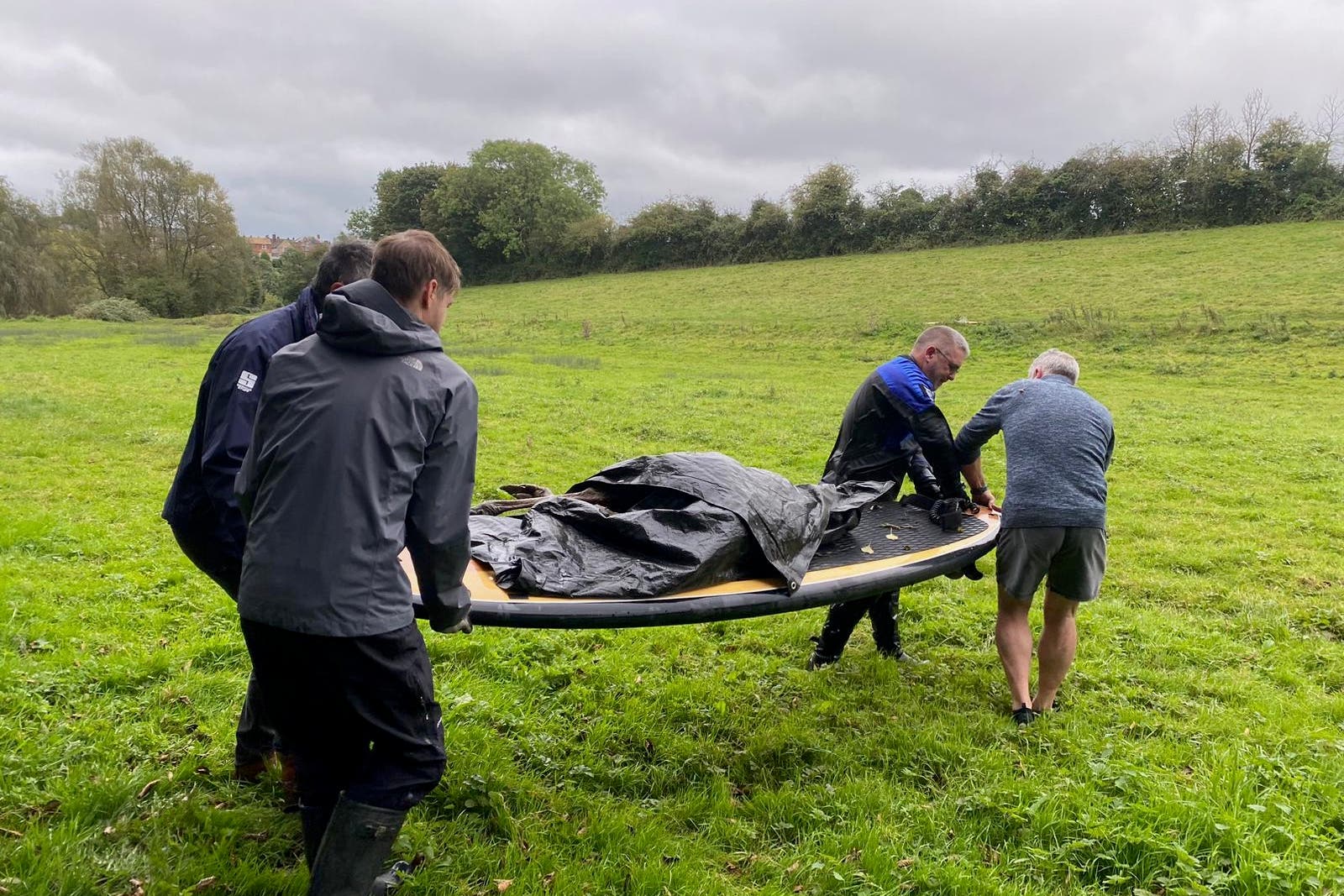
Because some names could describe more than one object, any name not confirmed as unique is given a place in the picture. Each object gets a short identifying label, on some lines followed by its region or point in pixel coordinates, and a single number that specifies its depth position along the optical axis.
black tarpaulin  3.29
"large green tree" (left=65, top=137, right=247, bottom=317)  50.19
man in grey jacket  2.31
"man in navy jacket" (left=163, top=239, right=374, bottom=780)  2.90
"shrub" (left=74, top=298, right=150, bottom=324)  43.28
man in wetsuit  4.65
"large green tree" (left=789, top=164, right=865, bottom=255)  46.62
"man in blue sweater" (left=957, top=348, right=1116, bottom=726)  4.10
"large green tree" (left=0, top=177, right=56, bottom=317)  46.59
